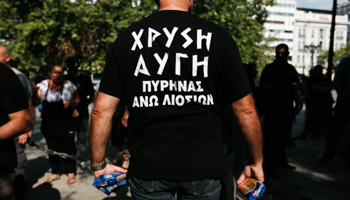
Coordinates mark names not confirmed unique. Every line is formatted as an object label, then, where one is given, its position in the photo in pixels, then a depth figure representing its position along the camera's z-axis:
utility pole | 9.66
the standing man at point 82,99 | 5.54
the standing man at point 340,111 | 5.23
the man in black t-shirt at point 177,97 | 1.60
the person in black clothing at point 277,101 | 5.02
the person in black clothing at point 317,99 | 7.75
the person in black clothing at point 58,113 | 4.88
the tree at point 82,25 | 16.75
